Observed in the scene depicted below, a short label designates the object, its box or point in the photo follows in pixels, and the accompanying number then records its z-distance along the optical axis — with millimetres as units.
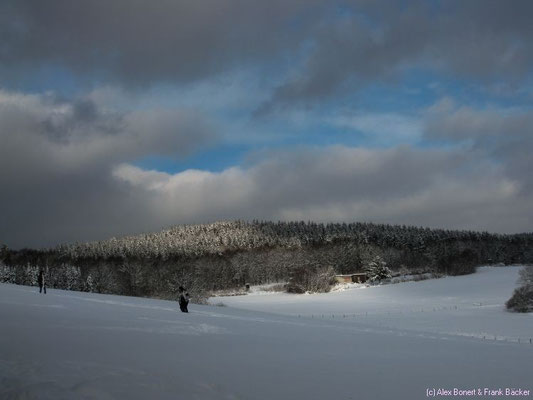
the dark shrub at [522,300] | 54781
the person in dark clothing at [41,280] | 33969
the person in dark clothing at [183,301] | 28009
